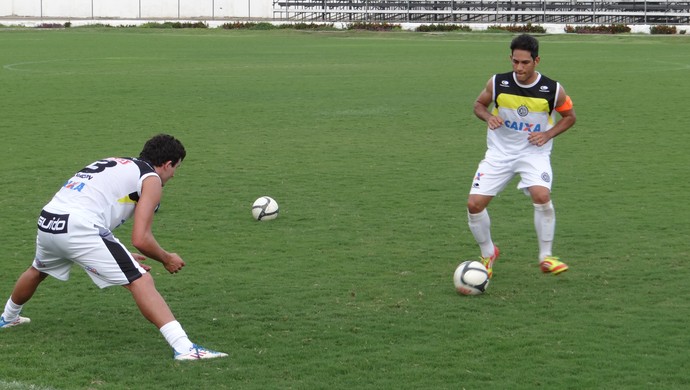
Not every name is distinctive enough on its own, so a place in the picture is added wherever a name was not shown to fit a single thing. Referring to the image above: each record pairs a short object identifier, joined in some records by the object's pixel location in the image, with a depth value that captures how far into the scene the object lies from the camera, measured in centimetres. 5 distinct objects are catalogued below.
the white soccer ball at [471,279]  1547
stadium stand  11300
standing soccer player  1653
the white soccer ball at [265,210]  2097
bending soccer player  1236
